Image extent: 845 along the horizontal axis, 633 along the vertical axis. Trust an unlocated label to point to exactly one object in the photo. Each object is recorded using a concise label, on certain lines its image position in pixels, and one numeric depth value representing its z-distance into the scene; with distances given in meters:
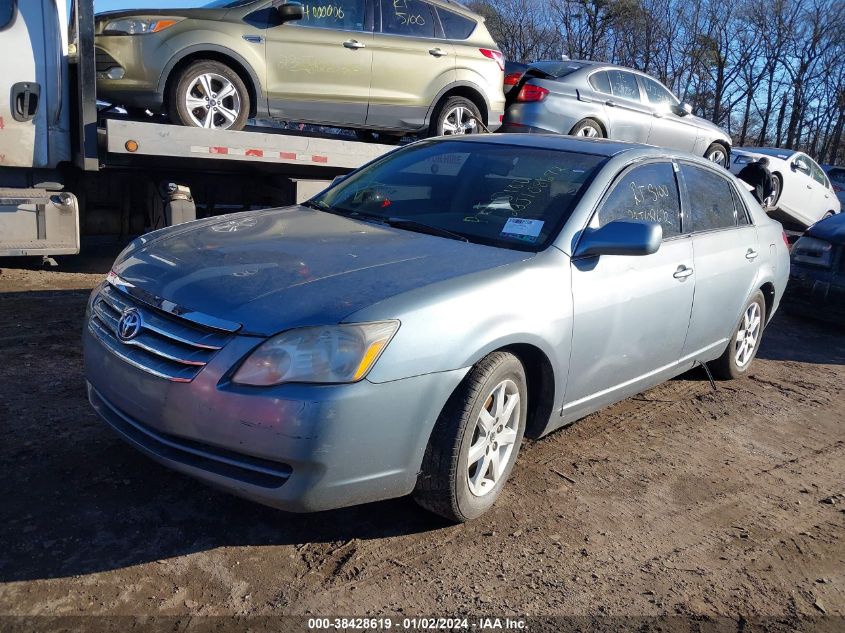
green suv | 6.82
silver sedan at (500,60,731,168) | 9.51
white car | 13.60
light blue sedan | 2.81
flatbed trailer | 6.42
